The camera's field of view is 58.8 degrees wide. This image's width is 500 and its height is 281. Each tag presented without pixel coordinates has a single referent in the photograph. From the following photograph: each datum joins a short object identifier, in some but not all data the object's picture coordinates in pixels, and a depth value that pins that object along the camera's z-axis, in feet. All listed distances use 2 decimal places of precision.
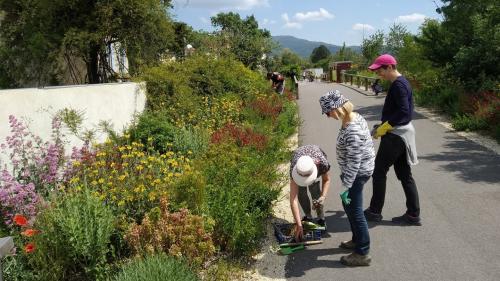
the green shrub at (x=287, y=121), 35.88
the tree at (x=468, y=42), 41.04
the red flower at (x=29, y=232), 11.80
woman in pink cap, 16.72
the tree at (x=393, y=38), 111.65
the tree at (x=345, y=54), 277.03
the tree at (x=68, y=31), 36.65
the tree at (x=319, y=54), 540.93
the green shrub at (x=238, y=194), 15.11
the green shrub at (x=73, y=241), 12.62
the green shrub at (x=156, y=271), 11.48
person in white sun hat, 14.75
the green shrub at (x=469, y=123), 34.63
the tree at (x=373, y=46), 146.00
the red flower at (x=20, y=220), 11.30
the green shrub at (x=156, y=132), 25.55
